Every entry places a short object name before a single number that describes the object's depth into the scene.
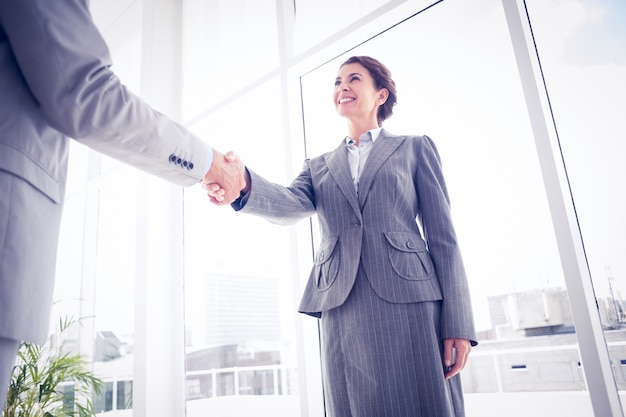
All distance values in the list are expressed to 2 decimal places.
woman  1.18
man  0.77
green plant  2.70
